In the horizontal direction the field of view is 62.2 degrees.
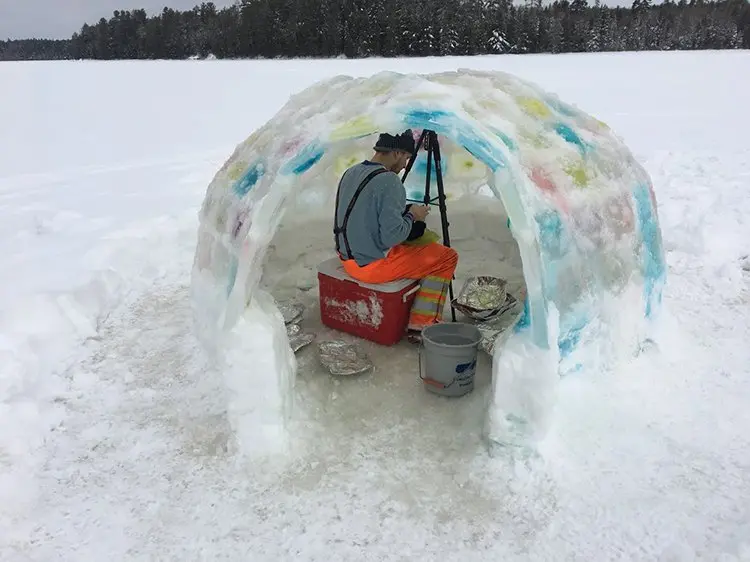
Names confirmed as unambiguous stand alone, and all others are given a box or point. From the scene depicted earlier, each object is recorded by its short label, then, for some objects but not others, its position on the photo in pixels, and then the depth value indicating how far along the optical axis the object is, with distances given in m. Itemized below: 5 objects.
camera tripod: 3.75
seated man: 3.38
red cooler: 3.77
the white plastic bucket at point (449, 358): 3.19
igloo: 2.69
